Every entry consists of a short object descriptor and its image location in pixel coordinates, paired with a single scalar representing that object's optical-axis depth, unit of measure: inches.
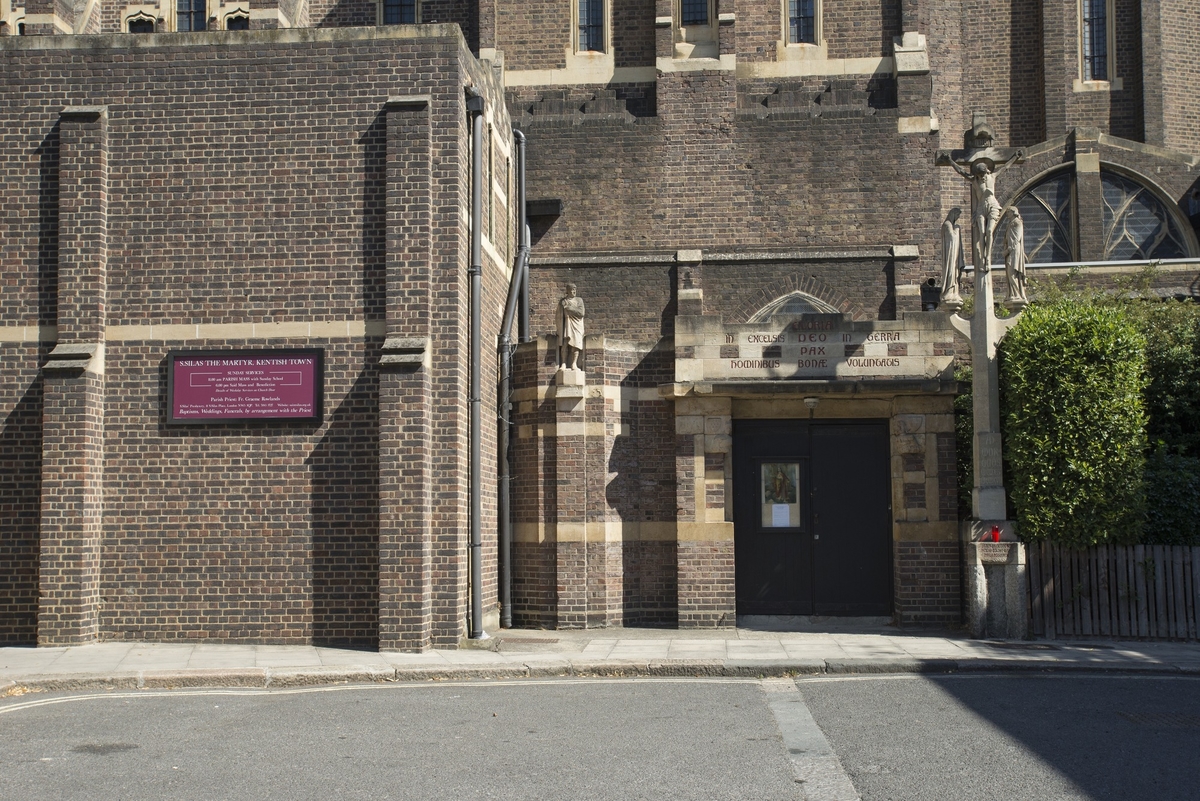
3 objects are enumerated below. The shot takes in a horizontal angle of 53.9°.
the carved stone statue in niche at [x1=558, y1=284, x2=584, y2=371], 618.2
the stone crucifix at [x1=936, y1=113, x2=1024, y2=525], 568.4
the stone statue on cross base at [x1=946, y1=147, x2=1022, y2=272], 580.4
